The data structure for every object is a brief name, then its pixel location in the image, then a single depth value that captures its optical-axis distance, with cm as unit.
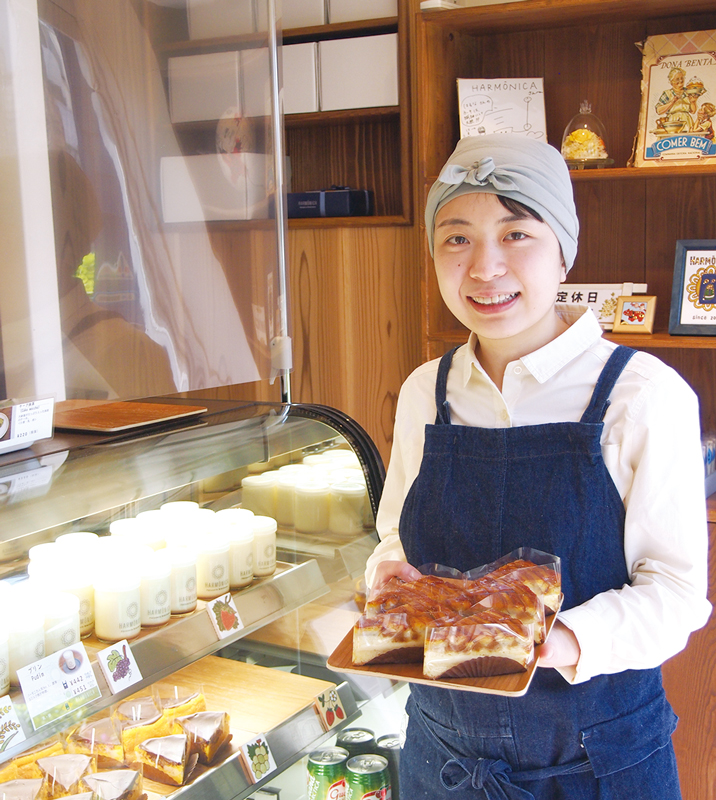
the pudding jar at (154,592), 135
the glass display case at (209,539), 119
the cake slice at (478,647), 103
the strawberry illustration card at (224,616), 142
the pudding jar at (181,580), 141
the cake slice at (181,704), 148
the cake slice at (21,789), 120
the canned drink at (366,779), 170
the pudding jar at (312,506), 168
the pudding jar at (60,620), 122
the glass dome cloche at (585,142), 259
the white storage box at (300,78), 292
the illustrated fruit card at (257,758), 147
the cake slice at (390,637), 110
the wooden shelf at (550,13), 245
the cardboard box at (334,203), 308
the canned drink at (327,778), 169
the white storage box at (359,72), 285
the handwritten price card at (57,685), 113
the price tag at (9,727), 108
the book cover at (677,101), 248
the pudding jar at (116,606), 128
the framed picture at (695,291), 251
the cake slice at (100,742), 136
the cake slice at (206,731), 144
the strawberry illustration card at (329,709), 166
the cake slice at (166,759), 137
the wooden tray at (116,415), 141
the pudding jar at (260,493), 158
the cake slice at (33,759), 124
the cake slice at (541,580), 111
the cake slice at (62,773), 126
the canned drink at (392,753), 178
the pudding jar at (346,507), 173
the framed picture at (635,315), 259
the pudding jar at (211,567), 147
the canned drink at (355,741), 177
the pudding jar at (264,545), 158
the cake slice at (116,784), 129
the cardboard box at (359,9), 284
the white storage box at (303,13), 291
